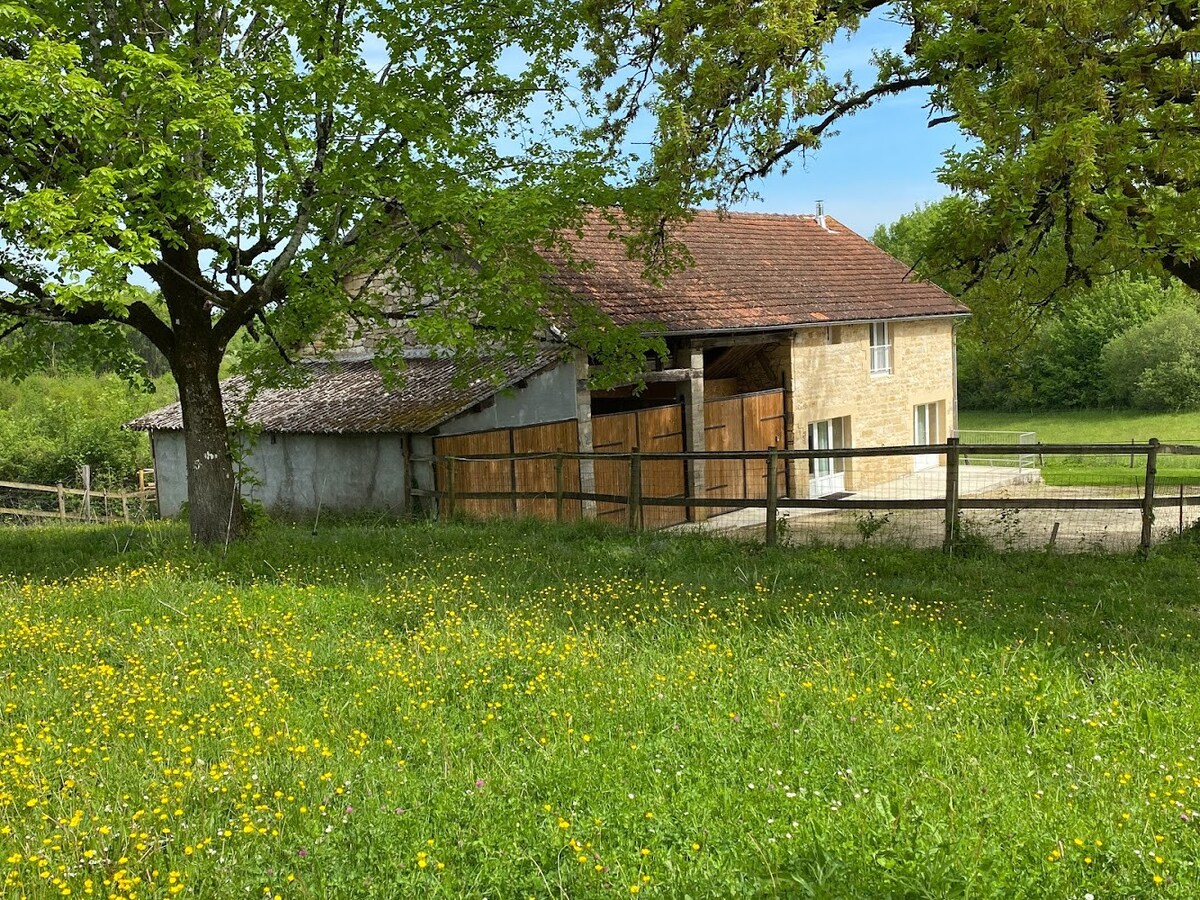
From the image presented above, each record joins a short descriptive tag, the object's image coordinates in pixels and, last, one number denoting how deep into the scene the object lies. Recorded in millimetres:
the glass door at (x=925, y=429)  28609
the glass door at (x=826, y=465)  24594
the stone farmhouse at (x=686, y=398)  17750
